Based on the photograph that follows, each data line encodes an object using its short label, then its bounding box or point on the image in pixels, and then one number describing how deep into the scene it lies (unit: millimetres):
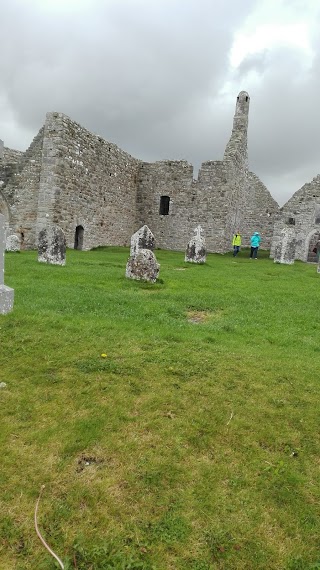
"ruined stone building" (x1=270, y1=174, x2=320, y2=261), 24953
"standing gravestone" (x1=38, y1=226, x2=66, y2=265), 13219
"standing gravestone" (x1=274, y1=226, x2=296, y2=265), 20391
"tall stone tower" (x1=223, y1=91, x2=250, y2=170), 27750
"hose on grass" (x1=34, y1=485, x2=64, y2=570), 2730
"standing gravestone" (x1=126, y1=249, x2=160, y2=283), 10836
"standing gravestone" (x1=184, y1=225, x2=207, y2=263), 17125
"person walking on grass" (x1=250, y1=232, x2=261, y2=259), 24156
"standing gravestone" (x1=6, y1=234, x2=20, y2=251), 17061
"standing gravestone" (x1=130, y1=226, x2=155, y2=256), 14891
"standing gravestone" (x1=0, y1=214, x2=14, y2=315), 6754
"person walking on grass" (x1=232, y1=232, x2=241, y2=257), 24755
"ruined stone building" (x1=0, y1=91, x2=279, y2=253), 20016
